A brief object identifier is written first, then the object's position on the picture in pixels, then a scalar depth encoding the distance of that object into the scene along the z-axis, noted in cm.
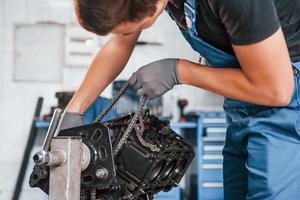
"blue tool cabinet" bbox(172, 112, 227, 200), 236
